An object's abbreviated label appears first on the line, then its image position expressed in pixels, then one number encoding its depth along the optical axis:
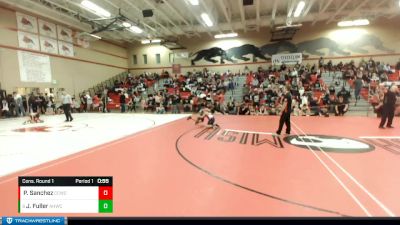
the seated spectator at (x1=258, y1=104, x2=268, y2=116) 13.33
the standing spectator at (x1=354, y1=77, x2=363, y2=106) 14.51
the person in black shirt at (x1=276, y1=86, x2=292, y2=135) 6.76
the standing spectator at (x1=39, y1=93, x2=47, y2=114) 16.09
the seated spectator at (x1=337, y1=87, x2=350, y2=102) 12.89
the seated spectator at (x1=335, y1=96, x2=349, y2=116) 12.07
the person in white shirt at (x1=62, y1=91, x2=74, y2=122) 11.12
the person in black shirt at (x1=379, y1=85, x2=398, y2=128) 7.23
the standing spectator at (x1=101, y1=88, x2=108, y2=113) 18.52
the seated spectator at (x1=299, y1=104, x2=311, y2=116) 12.48
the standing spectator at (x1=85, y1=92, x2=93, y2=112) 18.70
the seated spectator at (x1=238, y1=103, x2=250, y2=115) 13.38
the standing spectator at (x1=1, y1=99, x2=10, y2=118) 13.82
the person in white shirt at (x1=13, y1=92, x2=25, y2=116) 14.41
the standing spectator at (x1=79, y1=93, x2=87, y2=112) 18.84
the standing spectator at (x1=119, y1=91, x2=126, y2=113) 17.67
